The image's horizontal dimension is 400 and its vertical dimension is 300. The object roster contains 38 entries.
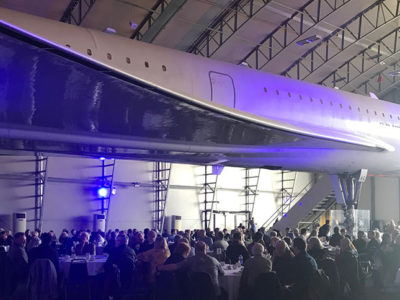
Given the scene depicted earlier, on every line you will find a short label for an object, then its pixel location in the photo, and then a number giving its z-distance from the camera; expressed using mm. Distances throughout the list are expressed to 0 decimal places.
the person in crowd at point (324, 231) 15769
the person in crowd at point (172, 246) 10064
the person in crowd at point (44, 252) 7668
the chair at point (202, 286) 6582
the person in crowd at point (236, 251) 10055
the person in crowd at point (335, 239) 12711
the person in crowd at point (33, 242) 11548
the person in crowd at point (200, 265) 7180
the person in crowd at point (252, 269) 7078
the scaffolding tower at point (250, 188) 32562
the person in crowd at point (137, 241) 10484
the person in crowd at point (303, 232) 13441
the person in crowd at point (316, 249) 8203
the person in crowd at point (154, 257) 7996
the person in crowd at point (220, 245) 11336
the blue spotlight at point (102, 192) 25161
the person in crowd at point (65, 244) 12638
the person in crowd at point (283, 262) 7262
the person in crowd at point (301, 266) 6862
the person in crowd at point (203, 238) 12498
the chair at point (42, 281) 7512
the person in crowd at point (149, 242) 9936
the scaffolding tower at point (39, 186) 23578
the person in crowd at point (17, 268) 8352
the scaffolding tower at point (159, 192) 27906
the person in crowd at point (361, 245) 11578
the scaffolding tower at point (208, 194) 30078
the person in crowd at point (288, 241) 10531
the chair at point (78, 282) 8805
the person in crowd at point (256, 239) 10828
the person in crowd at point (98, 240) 15081
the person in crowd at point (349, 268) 8305
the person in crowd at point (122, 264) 8305
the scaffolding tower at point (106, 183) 25484
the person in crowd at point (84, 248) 11141
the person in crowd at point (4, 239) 12827
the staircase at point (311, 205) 22247
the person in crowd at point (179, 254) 7594
